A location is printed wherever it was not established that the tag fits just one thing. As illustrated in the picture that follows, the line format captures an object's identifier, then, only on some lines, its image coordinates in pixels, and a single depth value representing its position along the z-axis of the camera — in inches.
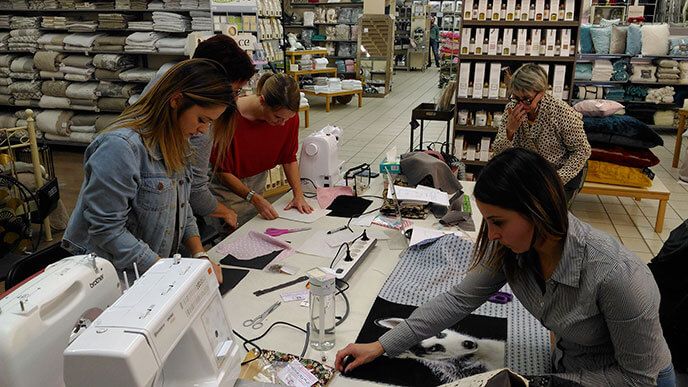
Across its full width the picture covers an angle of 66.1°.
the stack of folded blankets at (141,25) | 239.5
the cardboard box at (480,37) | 196.7
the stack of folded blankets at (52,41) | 255.4
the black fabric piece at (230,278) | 76.4
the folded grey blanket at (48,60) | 255.4
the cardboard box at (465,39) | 197.6
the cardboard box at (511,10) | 190.4
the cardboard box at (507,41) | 193.5
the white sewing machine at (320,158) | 120.2
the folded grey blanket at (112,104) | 251.1
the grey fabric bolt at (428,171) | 112.7
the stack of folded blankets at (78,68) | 253.0
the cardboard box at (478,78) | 198.1
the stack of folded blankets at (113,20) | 244.7
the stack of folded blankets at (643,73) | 304.0
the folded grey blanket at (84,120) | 260.4
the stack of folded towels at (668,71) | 299.3
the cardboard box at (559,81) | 191.6
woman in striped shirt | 48.4
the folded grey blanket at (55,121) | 264.2
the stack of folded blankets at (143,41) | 236.1
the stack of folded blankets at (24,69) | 265.0
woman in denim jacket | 62.7
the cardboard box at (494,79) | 196.5
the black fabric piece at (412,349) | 57.8
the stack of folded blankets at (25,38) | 261.6
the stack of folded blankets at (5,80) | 271.0
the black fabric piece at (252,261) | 84.0
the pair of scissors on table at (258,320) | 67.6
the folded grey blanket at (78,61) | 252.5
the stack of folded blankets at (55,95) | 260.2
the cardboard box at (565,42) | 189.0
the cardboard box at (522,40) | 191.6
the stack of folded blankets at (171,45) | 231.6
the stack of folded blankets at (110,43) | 243.4
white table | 64.4
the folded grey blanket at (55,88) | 259.9
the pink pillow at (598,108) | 191.6
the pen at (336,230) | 97.0
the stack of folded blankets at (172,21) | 231.6
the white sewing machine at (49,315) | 41.2
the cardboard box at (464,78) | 200.1
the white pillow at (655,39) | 298.7
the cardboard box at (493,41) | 194.2
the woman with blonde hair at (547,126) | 135.9
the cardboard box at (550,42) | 189.9
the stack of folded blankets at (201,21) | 226.4
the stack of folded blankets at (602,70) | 304.7
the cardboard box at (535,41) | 190.4
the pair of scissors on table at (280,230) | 97.0
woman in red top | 98.3
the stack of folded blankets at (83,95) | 253.4
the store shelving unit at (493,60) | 190.7
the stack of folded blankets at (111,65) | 244.4
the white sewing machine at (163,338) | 39.4
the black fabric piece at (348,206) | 107.2
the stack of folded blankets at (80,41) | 248.4
